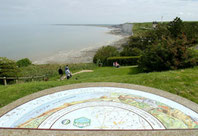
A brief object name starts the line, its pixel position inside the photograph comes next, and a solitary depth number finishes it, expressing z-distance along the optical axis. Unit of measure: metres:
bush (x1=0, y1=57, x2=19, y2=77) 12.65
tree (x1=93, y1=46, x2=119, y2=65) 30.14
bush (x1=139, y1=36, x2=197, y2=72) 10.91
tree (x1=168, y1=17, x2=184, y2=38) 23.08
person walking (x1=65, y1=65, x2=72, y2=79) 12.90
